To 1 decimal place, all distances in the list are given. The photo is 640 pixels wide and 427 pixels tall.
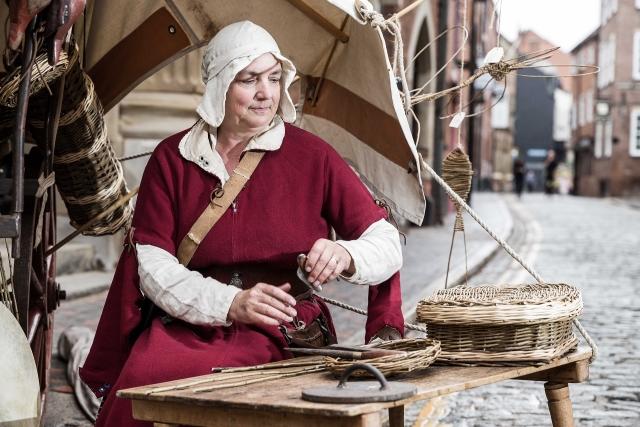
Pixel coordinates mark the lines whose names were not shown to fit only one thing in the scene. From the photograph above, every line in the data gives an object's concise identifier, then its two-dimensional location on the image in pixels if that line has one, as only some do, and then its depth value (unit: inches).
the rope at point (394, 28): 148.3
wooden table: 107.0
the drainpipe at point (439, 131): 928.3
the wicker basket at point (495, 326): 134.0
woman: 136.2
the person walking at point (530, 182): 2940.5
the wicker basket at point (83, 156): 172.9
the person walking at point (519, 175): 2007.9
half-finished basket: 121.4
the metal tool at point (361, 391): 108.0
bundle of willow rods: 117.9
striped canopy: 171.2
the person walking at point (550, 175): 2166.6
